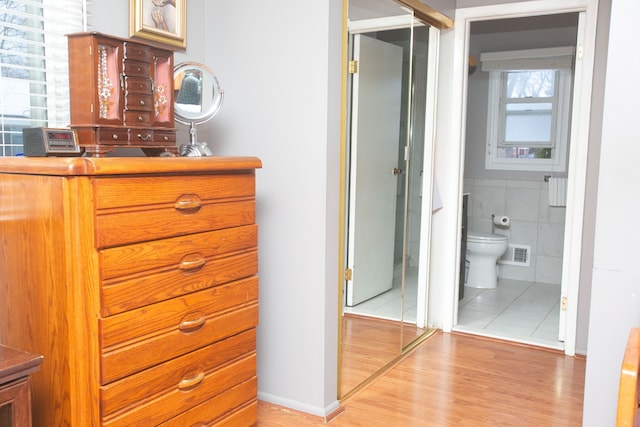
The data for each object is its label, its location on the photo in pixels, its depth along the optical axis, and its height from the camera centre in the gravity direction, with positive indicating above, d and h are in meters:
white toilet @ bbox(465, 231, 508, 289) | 5.14 -0.94
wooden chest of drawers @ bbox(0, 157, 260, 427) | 1.71 -0.44
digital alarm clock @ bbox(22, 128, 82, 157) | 1.83 -0.01
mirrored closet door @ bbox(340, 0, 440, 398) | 2.98 -0.23
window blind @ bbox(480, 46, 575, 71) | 5.25 +0.77
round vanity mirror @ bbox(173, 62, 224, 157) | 2.31 +0.17
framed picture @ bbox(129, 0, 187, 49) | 2.34 +0.48
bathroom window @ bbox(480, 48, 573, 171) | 5.35 +0.34
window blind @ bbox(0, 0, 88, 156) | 2.01 +0.25
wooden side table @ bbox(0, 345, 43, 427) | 1.54 -0.63
